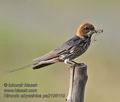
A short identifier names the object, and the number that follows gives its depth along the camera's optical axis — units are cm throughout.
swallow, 565
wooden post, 526
